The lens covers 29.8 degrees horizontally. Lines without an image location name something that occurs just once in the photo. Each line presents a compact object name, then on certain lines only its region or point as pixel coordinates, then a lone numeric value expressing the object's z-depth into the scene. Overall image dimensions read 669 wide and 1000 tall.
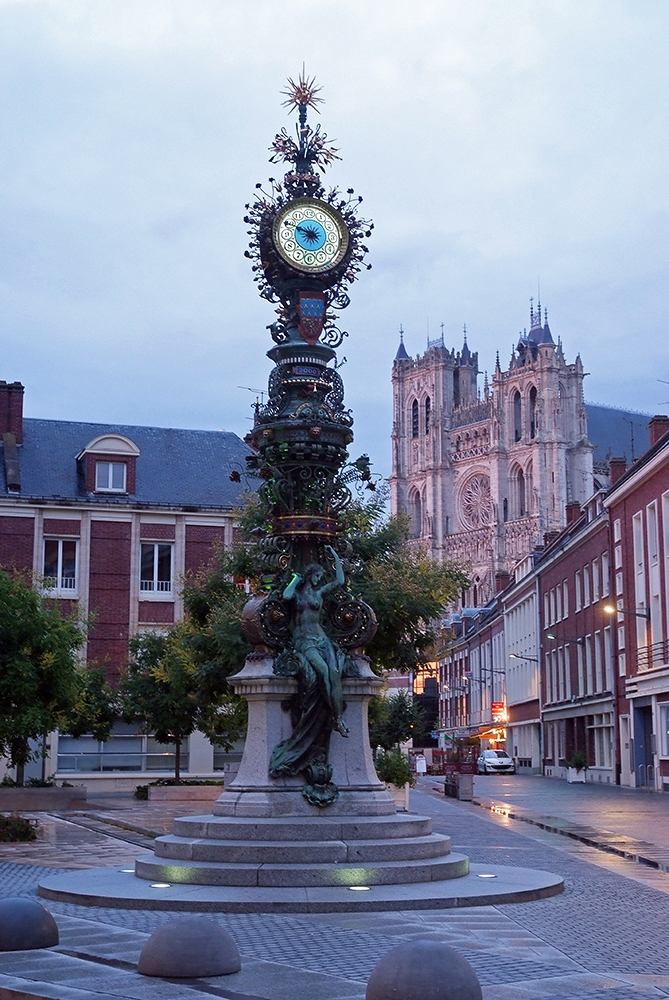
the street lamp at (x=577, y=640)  56.06
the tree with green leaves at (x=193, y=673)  27.73
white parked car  69.00
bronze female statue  14.41
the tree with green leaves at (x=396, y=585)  26.89
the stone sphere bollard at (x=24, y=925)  9.57
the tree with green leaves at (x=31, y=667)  22.86
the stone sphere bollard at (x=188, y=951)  8.57
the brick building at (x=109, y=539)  42.19
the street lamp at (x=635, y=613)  43.97
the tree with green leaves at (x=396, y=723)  30.63
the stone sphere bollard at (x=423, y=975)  7.10
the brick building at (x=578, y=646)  52.56
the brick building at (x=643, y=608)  42.81
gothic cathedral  150.25
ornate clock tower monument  13.09
